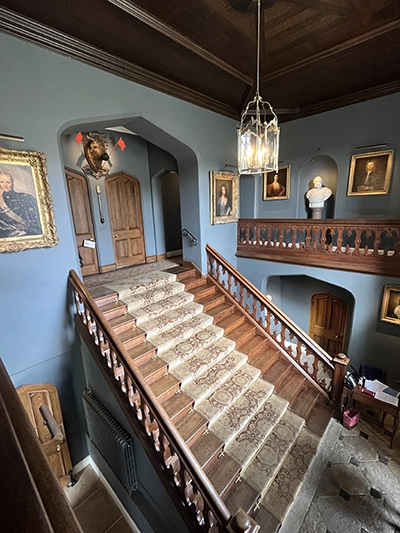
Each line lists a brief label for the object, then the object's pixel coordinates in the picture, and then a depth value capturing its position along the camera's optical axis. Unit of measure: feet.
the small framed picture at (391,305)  12.36
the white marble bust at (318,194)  16.42
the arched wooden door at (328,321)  18.75
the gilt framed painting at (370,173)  14.11
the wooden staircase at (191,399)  7.57
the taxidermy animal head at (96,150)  14.74
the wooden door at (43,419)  9.23
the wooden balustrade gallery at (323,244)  12.32
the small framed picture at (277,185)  18.20
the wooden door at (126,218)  17.31
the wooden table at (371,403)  9.96
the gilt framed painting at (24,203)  7.94
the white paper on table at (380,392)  10.44
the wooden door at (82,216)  15.38
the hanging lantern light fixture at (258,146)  6.85
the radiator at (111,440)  8.41
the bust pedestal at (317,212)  16.75
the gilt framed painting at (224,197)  15.06
